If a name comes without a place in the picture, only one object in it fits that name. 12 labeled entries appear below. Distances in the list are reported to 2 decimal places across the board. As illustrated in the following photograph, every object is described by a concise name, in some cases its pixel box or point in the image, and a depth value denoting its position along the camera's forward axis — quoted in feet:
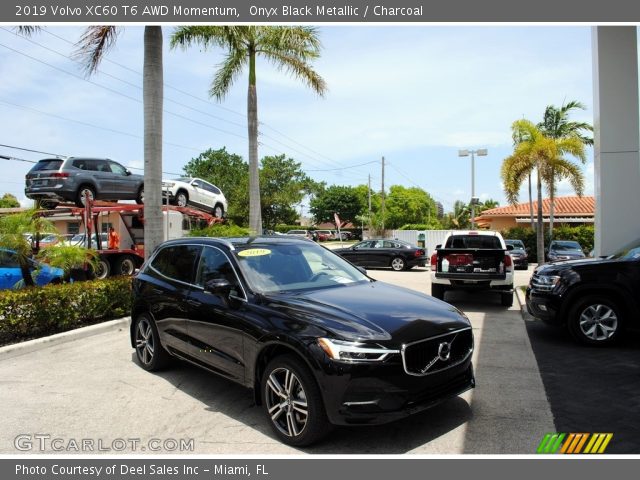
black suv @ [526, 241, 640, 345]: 21.99
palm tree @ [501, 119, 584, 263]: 68.90
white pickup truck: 33.53
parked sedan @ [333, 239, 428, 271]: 71.67
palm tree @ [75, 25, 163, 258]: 33.88
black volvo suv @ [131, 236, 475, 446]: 11.84
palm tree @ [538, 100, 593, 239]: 94.84
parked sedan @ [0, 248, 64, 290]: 29.84
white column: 33.04
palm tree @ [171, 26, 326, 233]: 51.57
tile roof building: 121.08
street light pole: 87.86
